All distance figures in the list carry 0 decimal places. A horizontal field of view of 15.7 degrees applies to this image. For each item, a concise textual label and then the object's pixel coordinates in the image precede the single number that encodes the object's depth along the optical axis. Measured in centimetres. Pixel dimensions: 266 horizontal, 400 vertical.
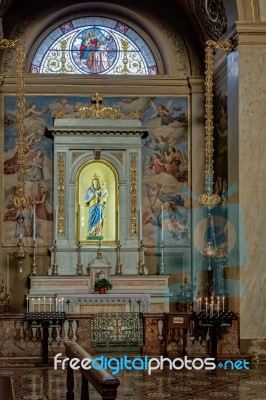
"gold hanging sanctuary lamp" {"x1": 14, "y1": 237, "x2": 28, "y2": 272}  1944
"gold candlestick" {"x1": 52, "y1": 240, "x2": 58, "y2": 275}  2066
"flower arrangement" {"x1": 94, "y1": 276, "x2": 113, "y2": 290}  1969
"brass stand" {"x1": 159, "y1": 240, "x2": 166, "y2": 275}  2083
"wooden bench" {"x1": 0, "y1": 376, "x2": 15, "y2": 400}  962
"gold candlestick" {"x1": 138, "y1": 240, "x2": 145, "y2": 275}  2081
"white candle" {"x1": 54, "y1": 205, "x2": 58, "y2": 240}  2103
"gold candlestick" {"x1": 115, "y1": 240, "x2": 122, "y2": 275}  2083
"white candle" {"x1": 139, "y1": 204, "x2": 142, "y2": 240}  2092
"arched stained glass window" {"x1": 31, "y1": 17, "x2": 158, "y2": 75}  2222
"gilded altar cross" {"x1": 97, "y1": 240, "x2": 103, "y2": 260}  2064
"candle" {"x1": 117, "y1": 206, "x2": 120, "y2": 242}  2117
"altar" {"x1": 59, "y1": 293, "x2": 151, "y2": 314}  1941
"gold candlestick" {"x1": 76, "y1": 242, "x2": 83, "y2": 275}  2064
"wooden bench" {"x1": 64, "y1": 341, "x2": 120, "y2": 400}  754
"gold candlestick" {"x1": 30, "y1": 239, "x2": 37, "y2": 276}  2056
